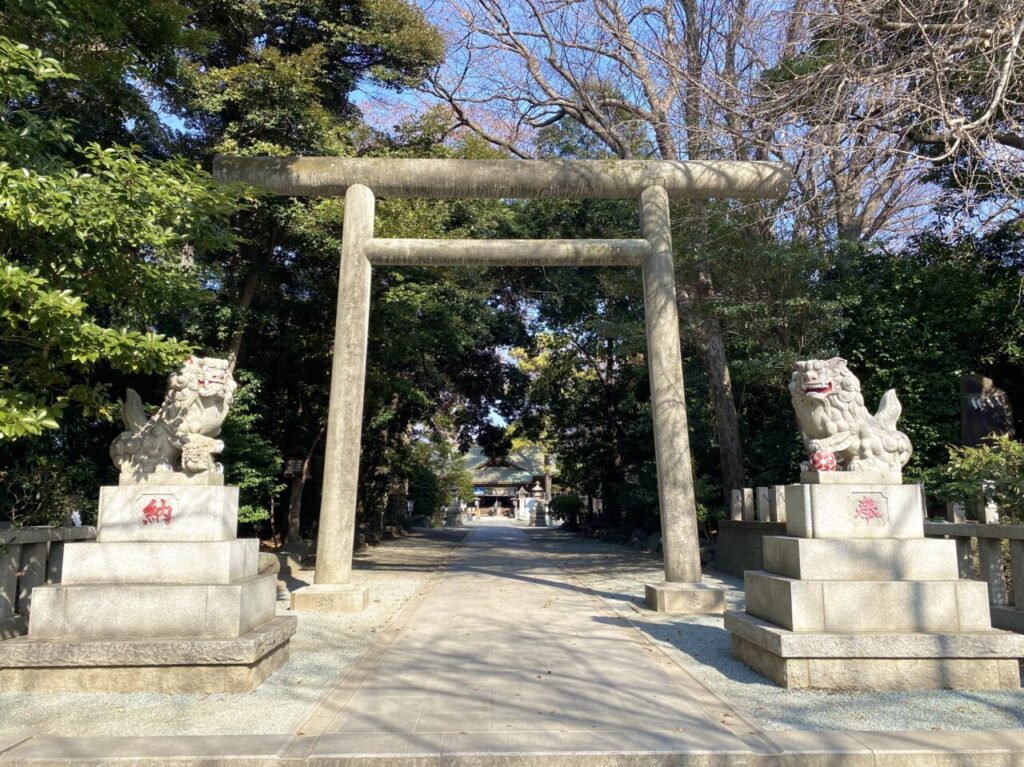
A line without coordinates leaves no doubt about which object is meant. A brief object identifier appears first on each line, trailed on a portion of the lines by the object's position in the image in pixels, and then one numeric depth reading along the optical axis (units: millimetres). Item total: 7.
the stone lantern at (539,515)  41906
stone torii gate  8453
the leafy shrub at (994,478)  7156
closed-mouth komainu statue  5438
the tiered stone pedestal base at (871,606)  4898
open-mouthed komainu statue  5504
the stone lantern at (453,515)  41781
